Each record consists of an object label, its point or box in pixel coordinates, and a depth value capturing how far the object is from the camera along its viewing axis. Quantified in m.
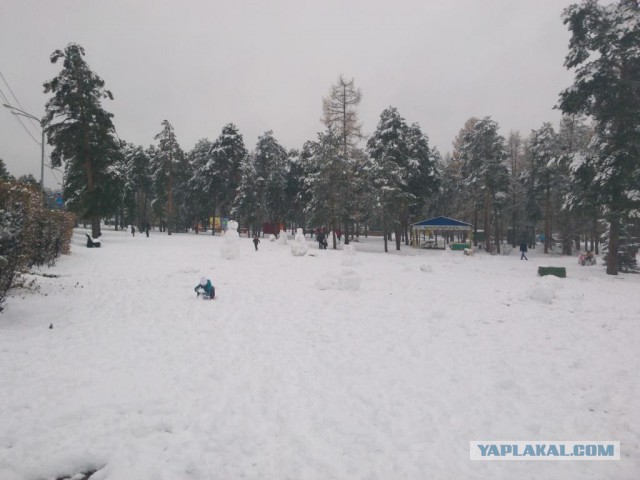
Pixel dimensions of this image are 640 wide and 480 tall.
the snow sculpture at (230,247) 20.94
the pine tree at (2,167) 52.84
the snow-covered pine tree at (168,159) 43.72
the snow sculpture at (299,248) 24.08
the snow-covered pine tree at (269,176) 47.97
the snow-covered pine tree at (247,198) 44.12
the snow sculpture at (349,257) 19.59
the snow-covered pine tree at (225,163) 46.19
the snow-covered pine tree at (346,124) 33.09
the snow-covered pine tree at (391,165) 32.44
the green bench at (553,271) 17.61
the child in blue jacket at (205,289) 10.62
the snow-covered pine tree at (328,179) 31.78
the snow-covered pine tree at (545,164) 36.50
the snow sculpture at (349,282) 12.60
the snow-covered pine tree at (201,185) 47.64
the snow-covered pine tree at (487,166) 35.94
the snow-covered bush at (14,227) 7.18
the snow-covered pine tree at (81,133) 26.84
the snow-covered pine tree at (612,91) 18.11
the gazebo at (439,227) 38.03
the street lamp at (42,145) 22.88
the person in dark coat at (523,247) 31.88
